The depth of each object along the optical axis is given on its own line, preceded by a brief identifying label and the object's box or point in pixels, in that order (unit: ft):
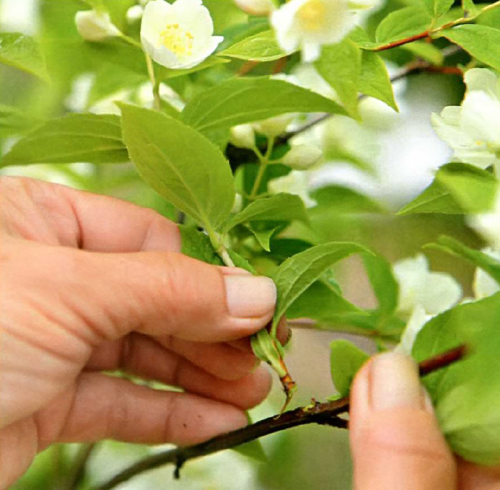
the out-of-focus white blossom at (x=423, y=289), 1.65
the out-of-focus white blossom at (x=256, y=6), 1.50
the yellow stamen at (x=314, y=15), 1.39
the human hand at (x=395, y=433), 1.36
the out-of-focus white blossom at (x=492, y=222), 1.28
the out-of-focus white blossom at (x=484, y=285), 1.48
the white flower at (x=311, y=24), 1.39
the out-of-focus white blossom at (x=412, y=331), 1.49
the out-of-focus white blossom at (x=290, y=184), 1.67
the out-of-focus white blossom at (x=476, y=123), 1.41
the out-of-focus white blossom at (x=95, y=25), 1.57
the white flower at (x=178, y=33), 1.50
